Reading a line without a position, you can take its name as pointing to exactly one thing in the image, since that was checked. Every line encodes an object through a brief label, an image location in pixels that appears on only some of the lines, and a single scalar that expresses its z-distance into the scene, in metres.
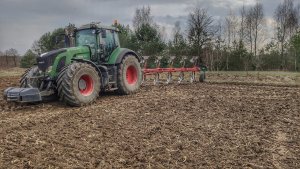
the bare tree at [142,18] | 52.01
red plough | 15.30
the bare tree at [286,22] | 46.02
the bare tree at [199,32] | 39.19
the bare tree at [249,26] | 43.41
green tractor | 10.05
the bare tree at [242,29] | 43.29
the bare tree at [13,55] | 45.62
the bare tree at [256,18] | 43.33
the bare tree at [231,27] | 45.09
